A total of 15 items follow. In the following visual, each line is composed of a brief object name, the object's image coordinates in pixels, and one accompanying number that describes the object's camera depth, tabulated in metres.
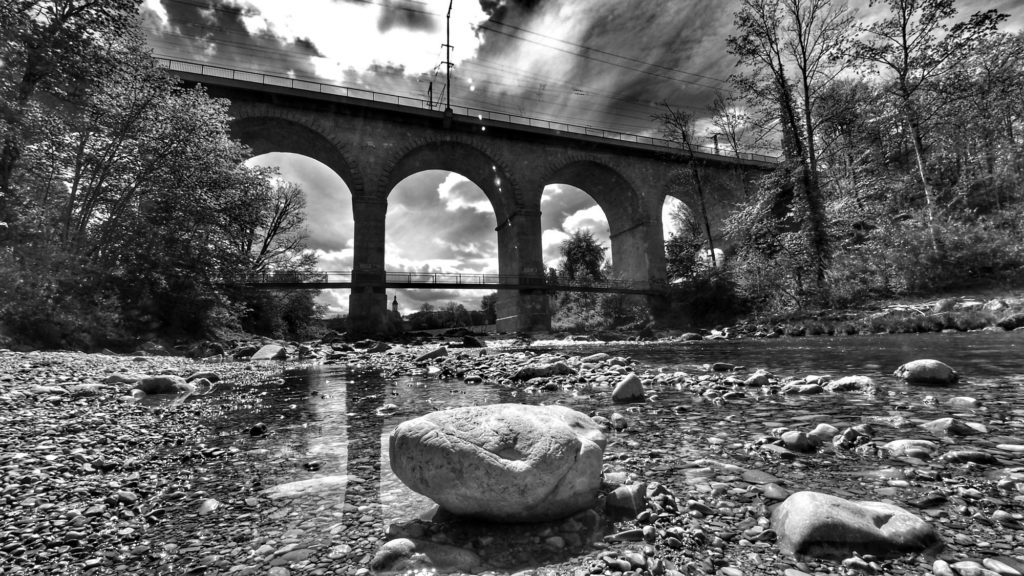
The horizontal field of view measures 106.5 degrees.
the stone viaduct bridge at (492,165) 21.98
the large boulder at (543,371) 5.86
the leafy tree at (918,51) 14.51
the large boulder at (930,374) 3.88
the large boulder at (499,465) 1.51
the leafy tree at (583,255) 47.66
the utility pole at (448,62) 30.34
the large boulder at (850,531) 1.21
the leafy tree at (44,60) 8.99
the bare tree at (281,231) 23.48
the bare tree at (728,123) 22.42
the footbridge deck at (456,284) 19.83
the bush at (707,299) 20.84
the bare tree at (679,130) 24.77
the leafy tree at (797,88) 14.71
